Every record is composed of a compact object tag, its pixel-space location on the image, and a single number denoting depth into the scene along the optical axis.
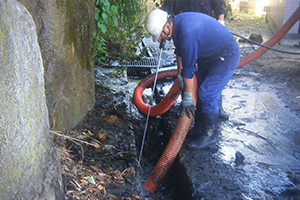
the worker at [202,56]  3.18
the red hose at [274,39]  6.23
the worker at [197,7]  4.80
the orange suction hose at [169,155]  3.54
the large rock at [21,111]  1.71
